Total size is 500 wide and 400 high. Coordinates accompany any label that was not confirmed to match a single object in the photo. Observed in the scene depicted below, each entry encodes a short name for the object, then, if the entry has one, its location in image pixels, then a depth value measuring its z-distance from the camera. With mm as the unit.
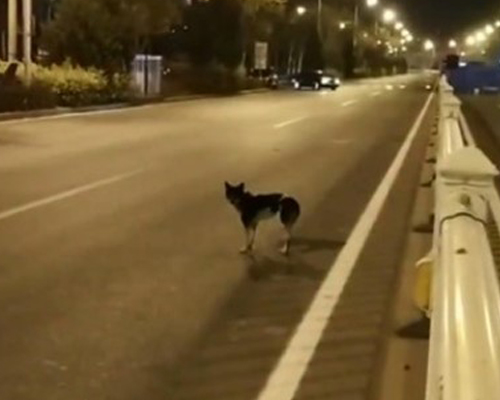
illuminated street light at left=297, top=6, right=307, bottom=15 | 104812
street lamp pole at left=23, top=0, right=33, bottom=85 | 40891
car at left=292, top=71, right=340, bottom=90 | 81250
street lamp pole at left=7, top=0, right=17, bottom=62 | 41938
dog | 11469
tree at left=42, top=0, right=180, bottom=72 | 49781
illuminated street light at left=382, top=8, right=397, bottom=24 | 182200
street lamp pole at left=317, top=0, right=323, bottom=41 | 105625
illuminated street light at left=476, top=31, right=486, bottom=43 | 169750
